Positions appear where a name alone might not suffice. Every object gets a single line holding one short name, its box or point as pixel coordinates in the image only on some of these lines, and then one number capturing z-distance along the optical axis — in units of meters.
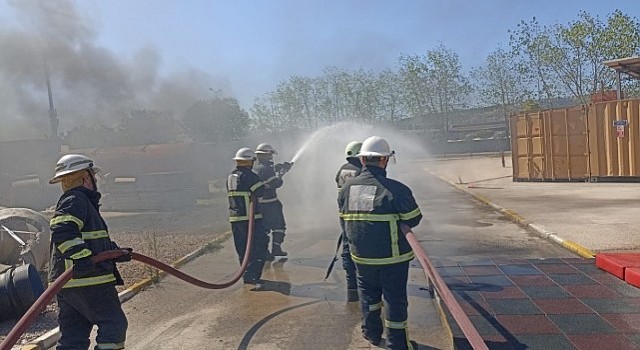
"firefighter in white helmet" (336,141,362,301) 6.11
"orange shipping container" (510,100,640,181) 15.70
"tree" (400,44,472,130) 51.22
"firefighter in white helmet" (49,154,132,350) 3.77
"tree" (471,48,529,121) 45.41
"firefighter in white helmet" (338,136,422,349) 4.33
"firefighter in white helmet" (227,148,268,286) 7.20
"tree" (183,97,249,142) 33.53
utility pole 23.90
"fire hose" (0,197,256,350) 3.45
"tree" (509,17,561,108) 31.88
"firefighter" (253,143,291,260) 8.17
